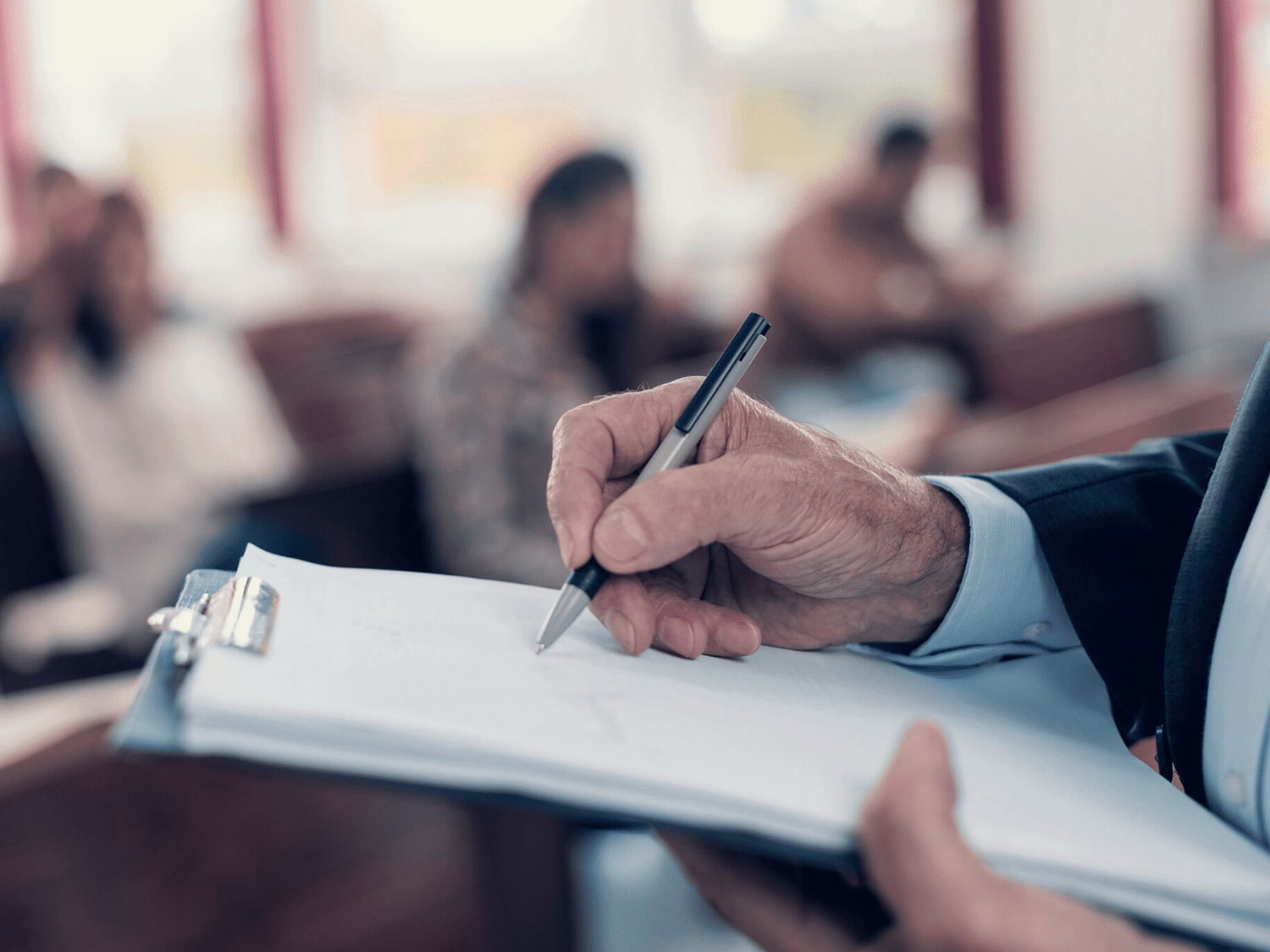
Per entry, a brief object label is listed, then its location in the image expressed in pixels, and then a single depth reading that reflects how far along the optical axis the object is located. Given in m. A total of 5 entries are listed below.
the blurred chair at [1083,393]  1.93
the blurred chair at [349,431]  1.75
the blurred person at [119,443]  2.10
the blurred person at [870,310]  3.06
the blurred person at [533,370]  1.66
